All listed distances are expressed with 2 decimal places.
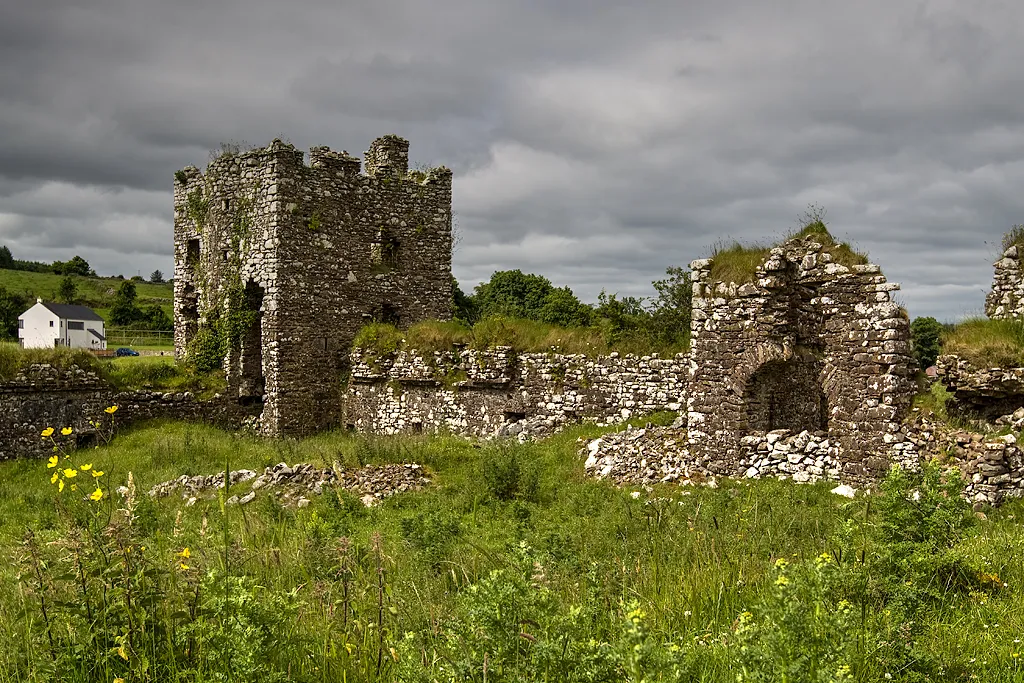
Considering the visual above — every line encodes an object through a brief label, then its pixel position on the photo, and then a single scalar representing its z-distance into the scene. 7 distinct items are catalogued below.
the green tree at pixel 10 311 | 66.94
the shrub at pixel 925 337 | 43.00
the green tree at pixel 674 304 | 28.38
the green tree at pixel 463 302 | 47.43
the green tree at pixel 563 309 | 39.34
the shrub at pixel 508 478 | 11.95
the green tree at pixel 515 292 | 45.75
